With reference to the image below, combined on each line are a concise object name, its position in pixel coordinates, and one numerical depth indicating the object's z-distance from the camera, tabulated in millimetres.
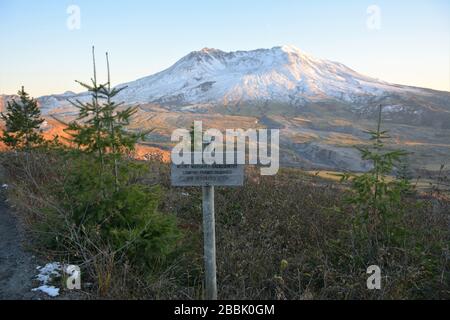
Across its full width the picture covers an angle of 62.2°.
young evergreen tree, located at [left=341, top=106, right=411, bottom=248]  5625
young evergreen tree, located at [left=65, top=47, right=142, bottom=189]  5094
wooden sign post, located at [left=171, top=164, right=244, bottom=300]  4484
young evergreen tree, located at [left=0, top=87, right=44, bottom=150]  11484
